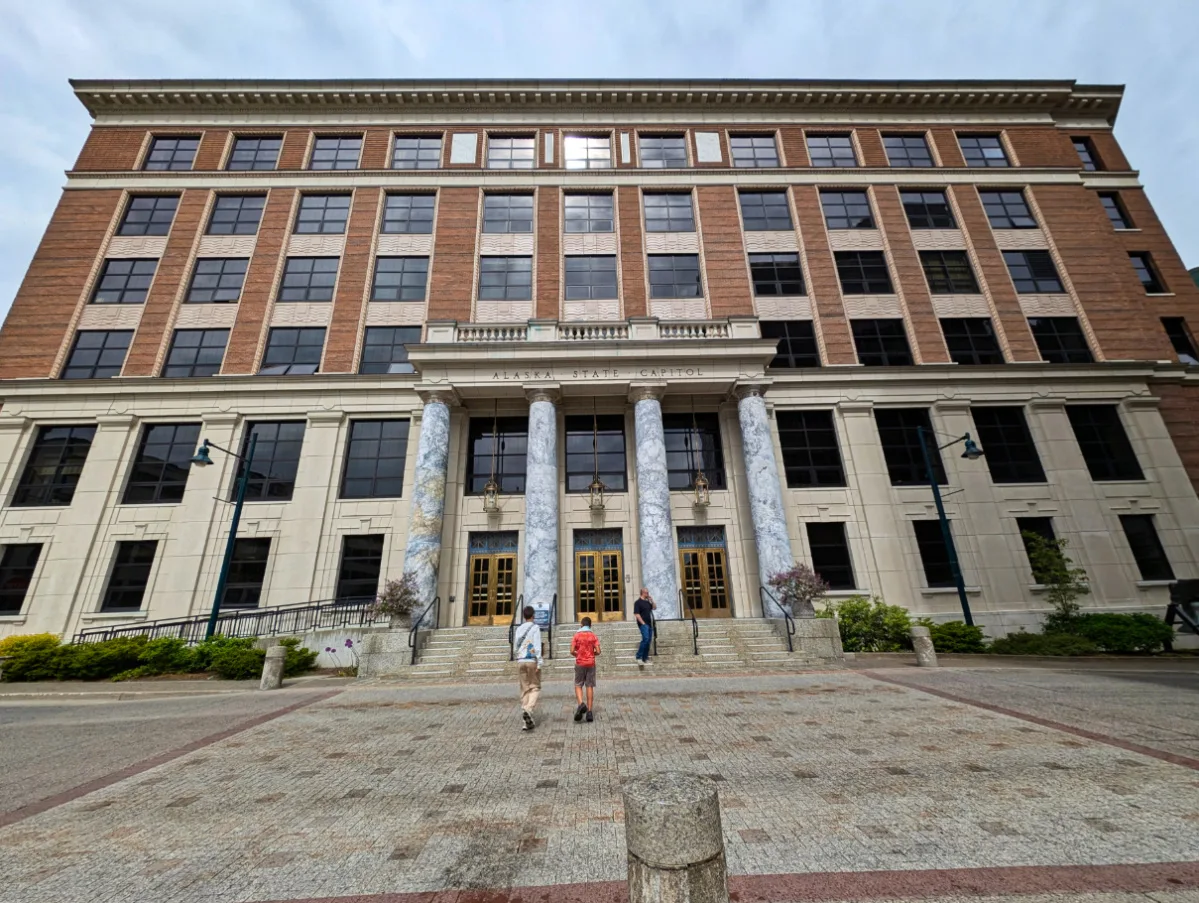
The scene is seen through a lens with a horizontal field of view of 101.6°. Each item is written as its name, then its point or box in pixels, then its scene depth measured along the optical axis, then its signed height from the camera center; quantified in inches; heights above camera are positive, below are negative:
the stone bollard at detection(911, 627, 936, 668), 515.2 -44.0
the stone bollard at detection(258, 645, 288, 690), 499.8 -42.0
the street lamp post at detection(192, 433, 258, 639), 609.0 +130.1
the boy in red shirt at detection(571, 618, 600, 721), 322.3 -29.5
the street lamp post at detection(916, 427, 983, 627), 650.2 +98.6
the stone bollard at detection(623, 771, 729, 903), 88.2 -40.5
